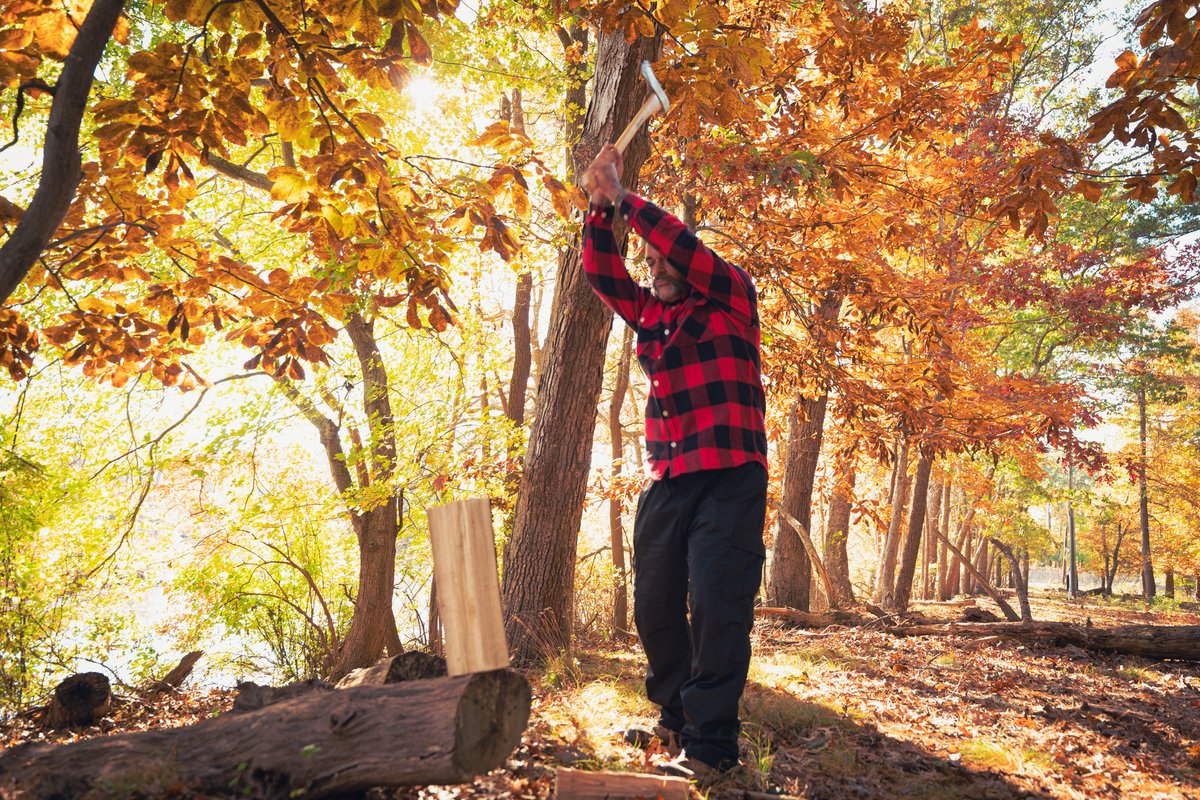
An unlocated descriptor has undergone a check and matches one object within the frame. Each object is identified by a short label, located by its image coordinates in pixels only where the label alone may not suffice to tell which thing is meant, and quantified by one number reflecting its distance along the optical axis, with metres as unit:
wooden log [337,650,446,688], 2.36
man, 2.54
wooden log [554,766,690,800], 2.12
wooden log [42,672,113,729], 4.34
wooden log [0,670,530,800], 1.73
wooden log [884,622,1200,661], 5.34
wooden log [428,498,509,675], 1.90
